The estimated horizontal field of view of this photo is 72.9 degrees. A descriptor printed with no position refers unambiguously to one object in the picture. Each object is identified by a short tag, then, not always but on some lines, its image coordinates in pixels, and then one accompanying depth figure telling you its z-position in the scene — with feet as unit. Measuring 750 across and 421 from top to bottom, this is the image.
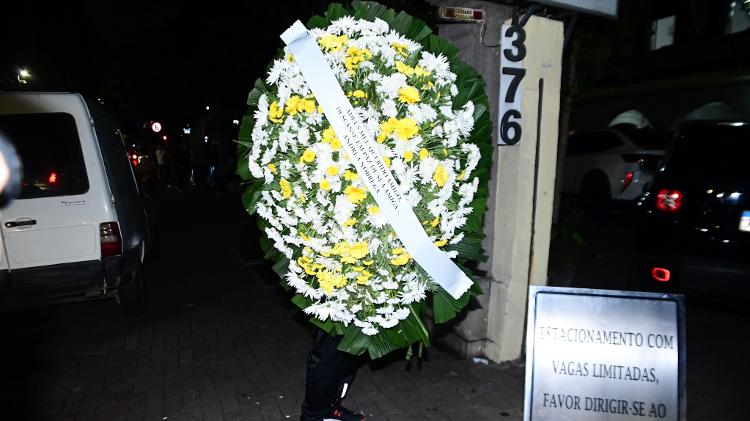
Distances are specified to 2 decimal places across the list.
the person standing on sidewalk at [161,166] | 82.09
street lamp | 60.87
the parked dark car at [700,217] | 13.79
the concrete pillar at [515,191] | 13.03
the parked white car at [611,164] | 34.45
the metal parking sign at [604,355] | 8.19
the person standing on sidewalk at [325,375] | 9.50
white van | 14.70
